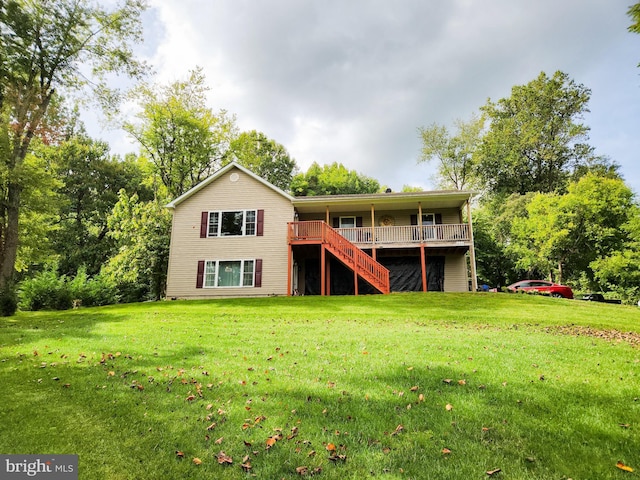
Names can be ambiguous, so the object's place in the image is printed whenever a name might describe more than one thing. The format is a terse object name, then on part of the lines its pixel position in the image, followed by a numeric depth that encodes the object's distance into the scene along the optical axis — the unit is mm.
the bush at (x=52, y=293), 16375
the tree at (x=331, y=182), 43656
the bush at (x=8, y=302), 13617
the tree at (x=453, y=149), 39531
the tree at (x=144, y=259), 22625
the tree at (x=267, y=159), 38281
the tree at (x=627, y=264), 22500
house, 18797
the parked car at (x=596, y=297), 24812
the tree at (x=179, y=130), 29406
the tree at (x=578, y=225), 24375
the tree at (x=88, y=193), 29312
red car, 21797
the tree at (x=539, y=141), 34250
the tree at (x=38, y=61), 15784
